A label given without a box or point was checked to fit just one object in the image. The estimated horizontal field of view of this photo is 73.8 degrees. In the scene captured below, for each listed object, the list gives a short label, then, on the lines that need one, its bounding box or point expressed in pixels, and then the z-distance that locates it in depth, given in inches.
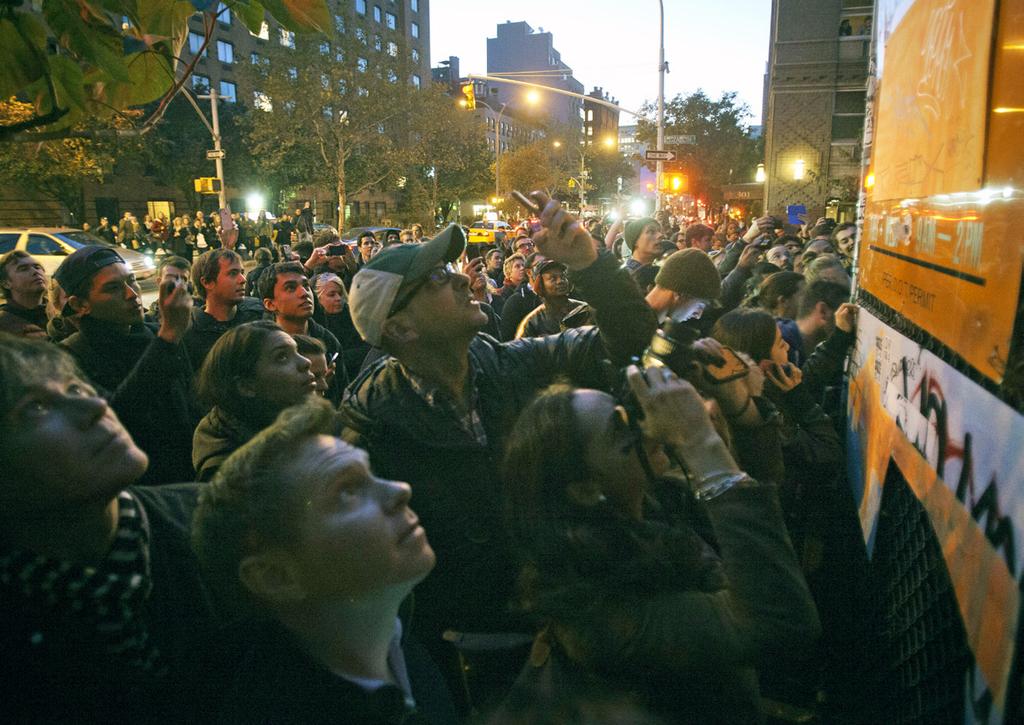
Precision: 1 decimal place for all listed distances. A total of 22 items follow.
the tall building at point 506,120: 3602.4
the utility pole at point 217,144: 936.3
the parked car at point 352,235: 1116.9
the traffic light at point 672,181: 761.0
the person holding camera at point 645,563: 55.3
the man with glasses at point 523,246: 391.1
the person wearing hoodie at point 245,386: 101.1
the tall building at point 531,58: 5738.2
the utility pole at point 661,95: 785.1
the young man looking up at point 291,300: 169.6
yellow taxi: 1206.9
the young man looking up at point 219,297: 169.1
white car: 653.9
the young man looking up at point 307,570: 54.8
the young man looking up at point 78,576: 52.7
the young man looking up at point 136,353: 109.0
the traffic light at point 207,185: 900.0
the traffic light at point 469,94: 740.9
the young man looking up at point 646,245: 235.0
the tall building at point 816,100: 1101.7
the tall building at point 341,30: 1366.3
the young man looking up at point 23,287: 185.8
